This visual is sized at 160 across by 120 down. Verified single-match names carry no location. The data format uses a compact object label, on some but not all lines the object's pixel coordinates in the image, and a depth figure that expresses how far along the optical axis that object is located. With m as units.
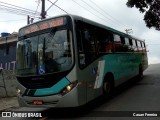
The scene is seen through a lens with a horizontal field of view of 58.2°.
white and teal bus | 4.29
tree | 8.13
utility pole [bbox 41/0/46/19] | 10.19
